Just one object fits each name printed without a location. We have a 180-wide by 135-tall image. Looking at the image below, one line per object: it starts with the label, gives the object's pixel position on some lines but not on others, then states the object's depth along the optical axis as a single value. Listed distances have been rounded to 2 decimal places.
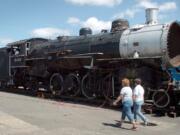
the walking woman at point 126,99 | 7.61
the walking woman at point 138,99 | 7.80
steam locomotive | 10.12
